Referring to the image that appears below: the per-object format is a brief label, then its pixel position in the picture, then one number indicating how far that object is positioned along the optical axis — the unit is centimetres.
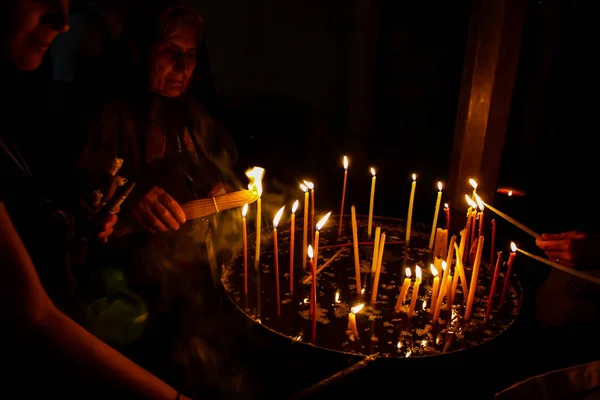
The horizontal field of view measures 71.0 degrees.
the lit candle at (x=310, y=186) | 239
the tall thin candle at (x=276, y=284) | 186
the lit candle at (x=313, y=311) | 166
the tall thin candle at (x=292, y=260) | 205
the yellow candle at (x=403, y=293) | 173
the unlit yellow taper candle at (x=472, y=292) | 181
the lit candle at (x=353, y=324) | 164
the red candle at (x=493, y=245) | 222
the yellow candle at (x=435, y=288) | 176
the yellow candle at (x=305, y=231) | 235
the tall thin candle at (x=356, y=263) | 201
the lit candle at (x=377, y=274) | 194
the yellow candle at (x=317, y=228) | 192
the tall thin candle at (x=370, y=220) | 270
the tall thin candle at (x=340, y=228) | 272
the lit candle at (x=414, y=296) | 175
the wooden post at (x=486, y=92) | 286
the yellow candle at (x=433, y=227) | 247
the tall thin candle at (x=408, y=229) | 262
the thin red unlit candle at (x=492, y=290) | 183
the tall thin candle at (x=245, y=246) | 199
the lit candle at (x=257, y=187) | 222
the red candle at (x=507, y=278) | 185
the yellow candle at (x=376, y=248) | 205
